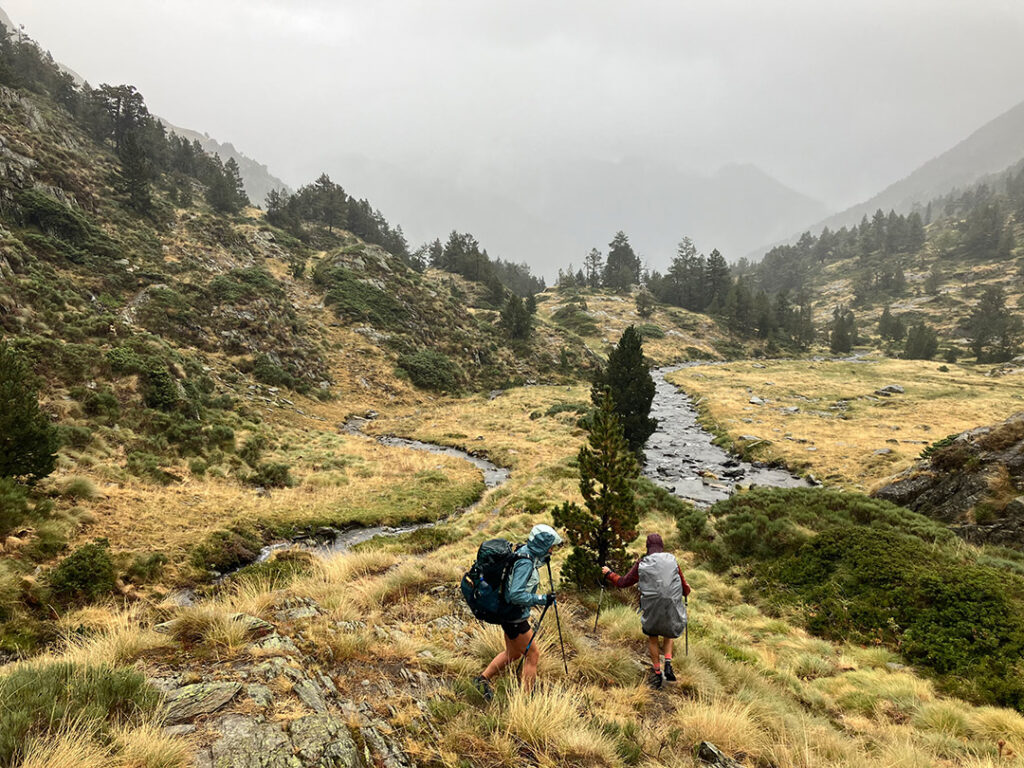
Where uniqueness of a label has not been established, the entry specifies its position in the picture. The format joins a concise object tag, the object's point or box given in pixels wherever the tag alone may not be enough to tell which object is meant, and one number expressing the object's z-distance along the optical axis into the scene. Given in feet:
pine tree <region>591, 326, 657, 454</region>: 88.28
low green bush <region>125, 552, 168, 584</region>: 35.45
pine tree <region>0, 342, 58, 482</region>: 36.68
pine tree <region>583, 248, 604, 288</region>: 428.97
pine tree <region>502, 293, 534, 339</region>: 213.66
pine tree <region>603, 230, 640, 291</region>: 389.66
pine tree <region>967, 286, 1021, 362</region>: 213.46
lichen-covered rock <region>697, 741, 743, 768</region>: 15.99
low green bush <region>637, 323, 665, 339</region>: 266.36
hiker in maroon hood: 22.30
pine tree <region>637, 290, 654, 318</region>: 305.32
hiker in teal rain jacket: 16.53
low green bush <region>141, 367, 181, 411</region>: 68.67
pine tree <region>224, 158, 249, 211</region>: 225.76
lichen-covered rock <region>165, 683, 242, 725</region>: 13.47
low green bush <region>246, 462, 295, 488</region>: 64.64
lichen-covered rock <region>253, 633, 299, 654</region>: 17.95
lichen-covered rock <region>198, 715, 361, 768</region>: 12.13
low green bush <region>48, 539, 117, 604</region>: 30.68
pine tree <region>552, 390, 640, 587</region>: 31.96
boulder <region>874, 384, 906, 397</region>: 144.56
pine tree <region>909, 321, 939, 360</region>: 236.43
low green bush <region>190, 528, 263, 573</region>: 41.19
